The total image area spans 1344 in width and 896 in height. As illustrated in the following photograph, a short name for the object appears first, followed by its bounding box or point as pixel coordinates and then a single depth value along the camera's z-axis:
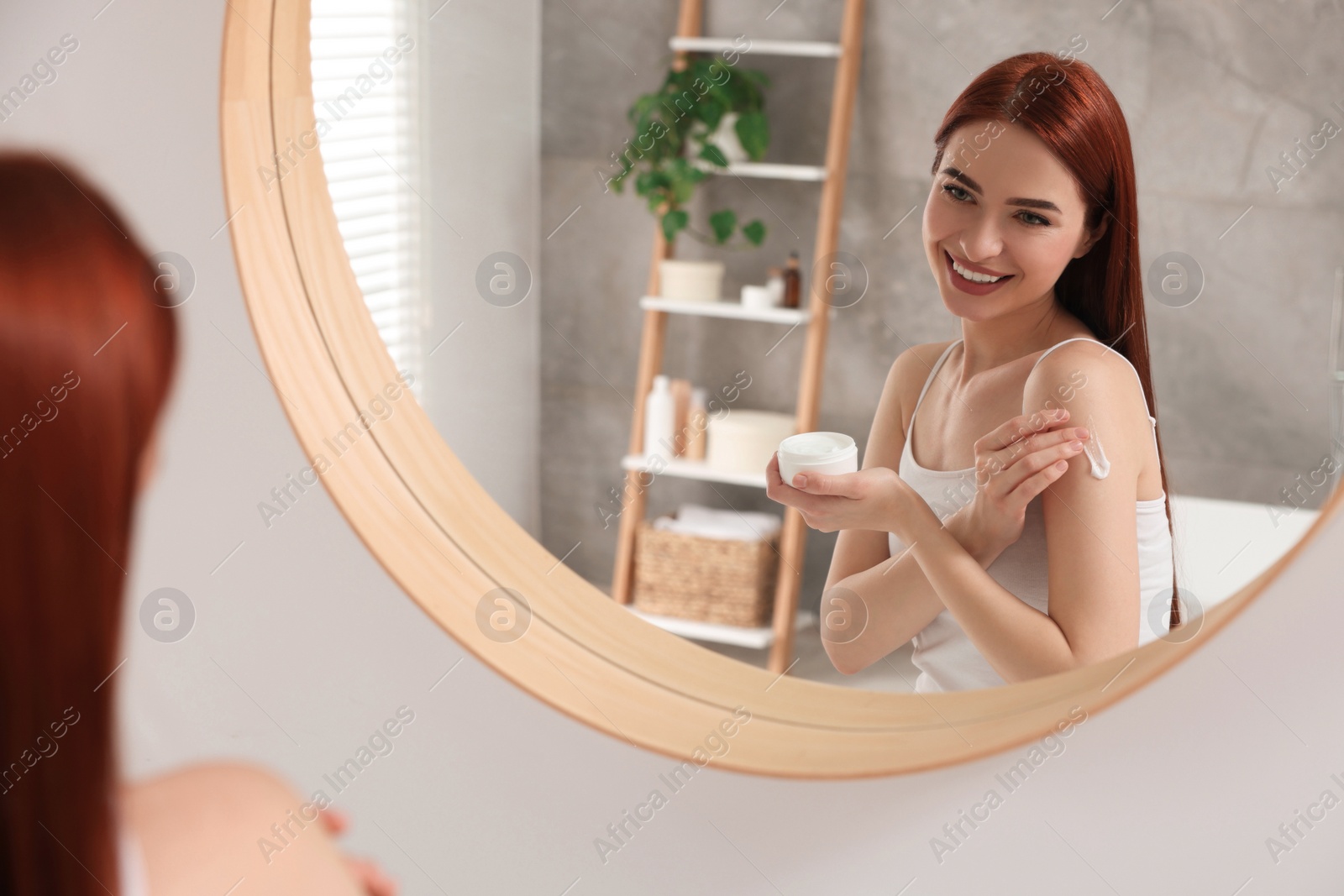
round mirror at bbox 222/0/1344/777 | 0.72
